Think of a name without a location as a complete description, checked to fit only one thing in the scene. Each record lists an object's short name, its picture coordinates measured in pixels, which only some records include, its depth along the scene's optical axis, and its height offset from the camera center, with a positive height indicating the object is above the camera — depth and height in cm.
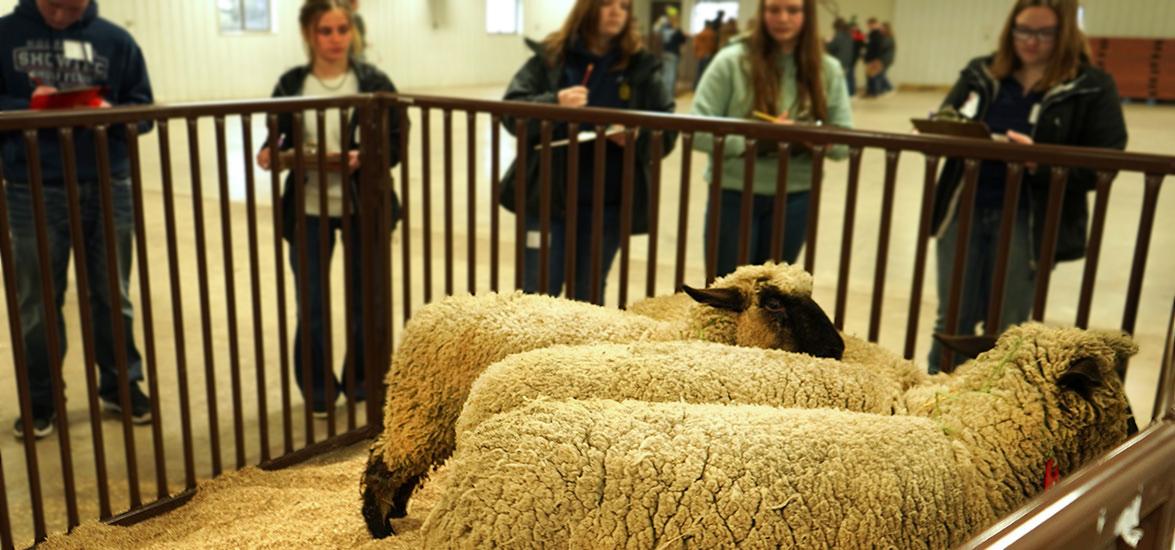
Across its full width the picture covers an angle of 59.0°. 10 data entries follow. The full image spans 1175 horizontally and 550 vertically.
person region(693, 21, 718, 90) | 1947 -27
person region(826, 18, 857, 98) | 1980 -21
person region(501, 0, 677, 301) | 390 -27
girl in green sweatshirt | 390 -25
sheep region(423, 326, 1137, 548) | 157 -67
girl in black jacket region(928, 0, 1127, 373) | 368 -31
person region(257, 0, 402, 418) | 389 -45
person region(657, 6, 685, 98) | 2256 -19
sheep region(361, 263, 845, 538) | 231 -69
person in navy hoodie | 364 -47
